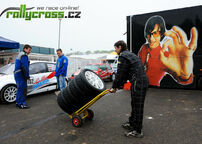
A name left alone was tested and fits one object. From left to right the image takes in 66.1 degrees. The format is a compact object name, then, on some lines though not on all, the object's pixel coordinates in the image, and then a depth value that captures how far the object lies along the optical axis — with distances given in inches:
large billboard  257.4
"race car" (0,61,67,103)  205.8
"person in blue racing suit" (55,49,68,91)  226.5
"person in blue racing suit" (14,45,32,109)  179.0
